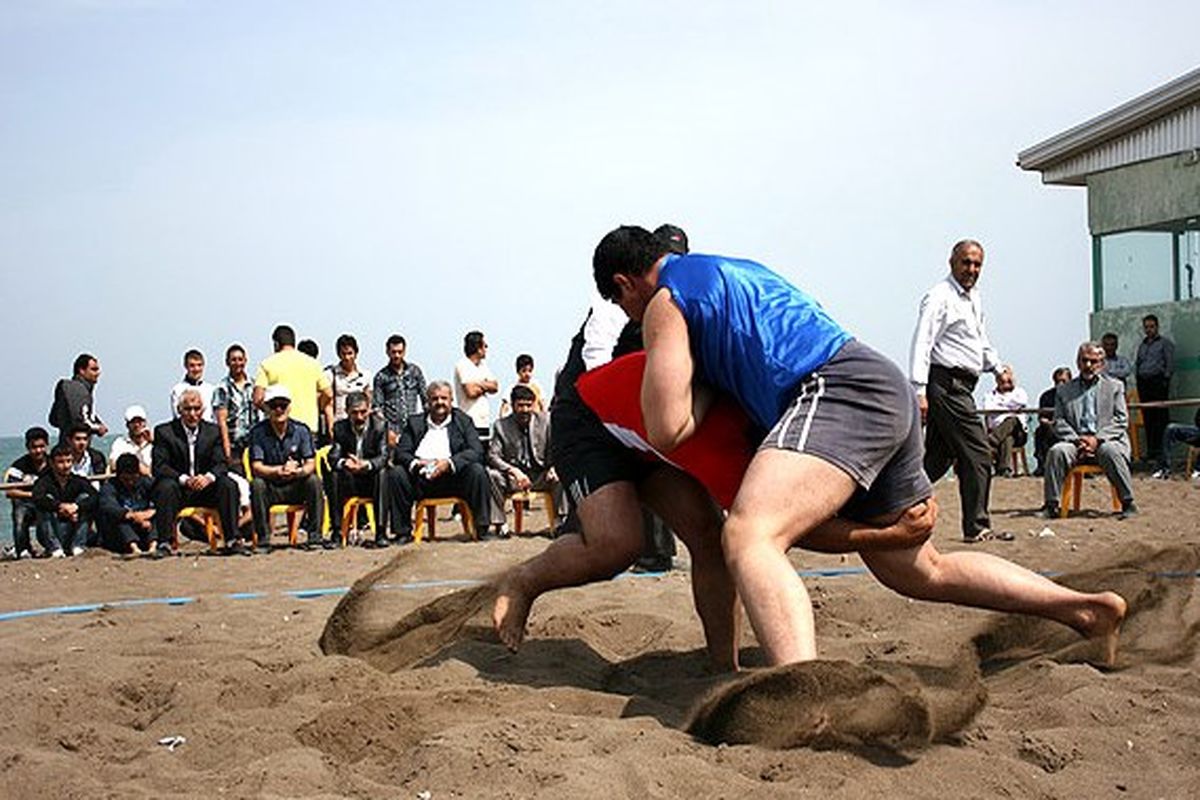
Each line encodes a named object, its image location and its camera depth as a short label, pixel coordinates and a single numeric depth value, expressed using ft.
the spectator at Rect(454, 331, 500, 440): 46.85
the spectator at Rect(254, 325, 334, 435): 44.98
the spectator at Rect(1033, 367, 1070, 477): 59.62
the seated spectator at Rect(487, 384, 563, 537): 43.16
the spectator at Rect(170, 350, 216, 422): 45.52
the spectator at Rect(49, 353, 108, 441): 45.60
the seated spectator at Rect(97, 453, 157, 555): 41.70
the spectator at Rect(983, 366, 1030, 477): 61.62
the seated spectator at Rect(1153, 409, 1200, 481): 53.52
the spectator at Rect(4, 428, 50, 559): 43.19
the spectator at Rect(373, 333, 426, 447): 44.42
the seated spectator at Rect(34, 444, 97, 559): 42.63
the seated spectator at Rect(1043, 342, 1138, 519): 41.32
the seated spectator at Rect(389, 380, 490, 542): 41.55
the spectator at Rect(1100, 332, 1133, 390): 58.49
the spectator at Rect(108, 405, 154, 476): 47.80
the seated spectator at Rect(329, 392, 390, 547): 42.09
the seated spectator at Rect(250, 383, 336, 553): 41.65
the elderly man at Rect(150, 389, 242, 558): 41.27
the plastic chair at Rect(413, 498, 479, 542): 41.78
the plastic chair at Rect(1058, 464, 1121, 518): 41.68
